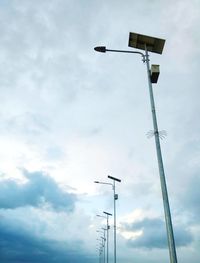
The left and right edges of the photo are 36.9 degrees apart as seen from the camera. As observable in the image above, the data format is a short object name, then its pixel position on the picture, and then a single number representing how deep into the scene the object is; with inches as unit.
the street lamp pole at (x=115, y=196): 1635.0
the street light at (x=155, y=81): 401.1
